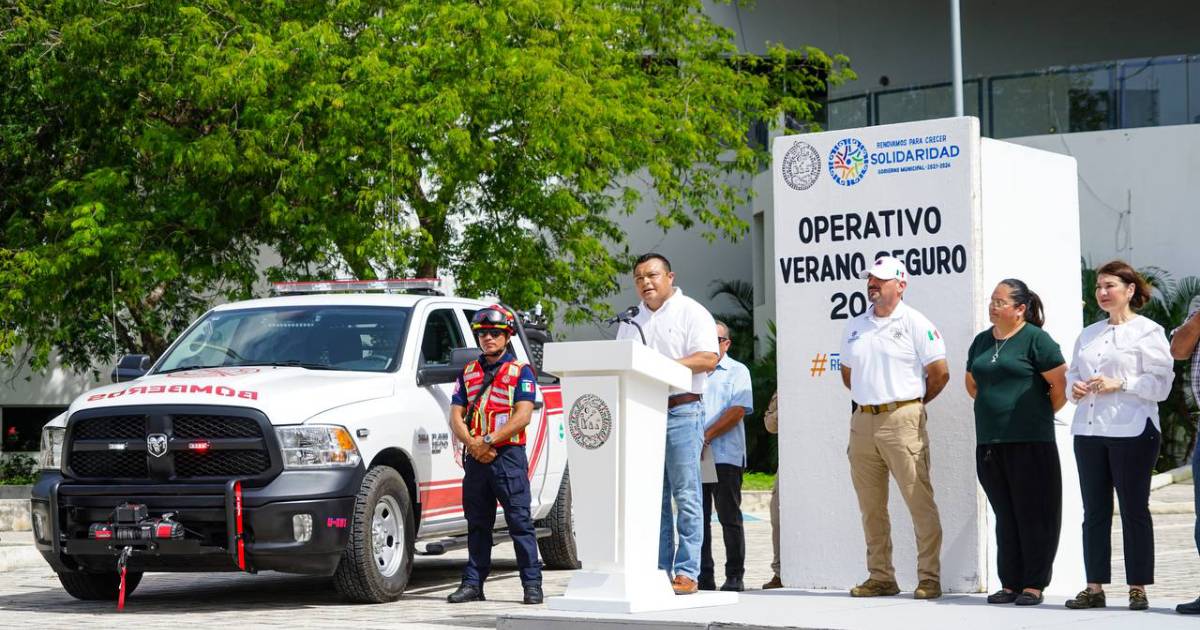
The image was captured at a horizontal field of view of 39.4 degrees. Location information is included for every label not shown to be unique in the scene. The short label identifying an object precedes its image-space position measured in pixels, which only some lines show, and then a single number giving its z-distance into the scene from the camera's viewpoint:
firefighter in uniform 10.79
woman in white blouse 8.87
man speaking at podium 9.64
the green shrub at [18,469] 29.87
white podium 8.75
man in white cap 9.61
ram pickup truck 10.38
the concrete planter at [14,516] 19.47
